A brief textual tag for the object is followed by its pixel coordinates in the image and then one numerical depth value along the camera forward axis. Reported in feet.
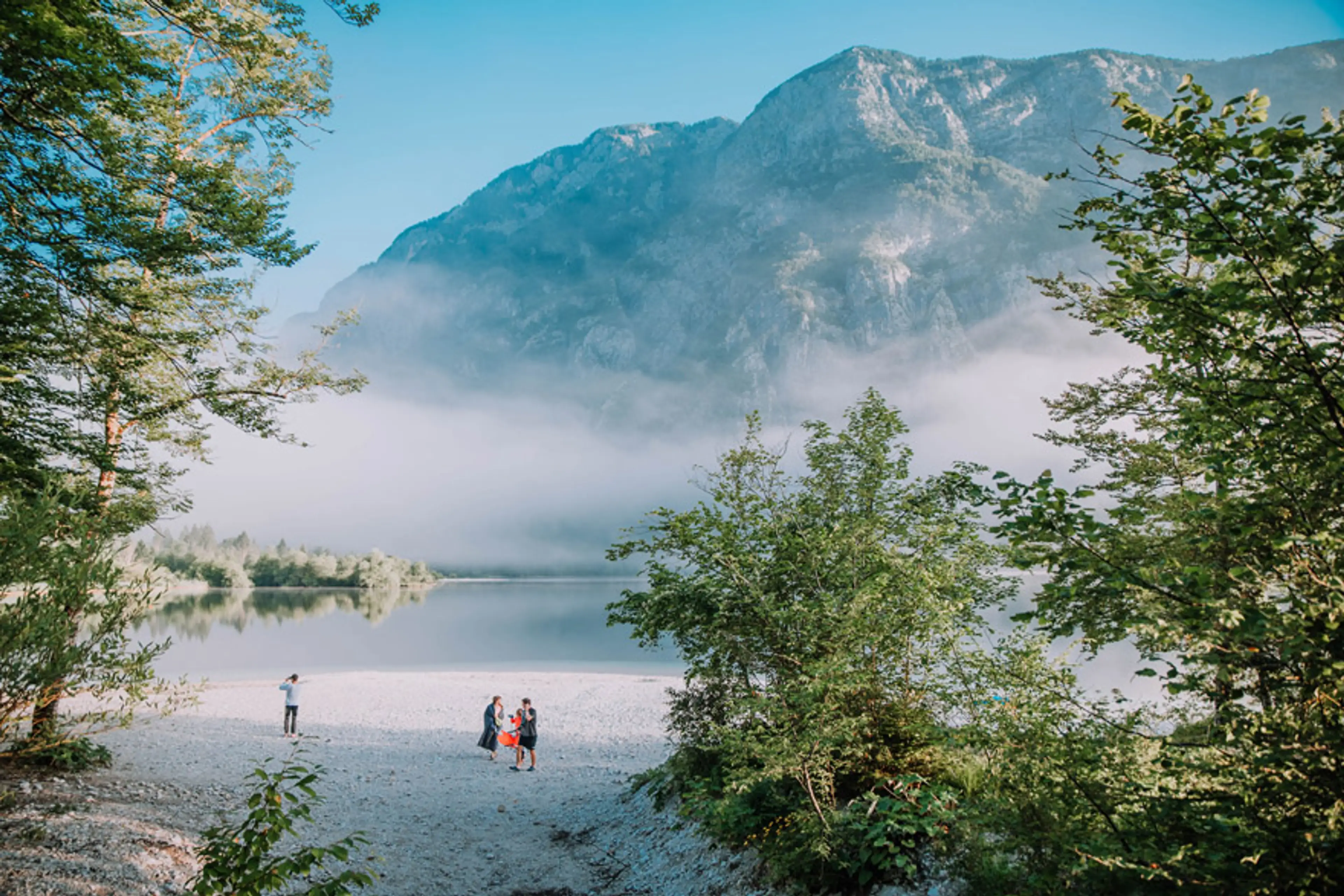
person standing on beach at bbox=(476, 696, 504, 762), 59.11
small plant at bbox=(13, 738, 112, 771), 32.50
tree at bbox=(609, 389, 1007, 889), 21.59
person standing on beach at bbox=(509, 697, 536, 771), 54.44
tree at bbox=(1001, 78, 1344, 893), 9.24
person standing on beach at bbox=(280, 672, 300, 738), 61.98
